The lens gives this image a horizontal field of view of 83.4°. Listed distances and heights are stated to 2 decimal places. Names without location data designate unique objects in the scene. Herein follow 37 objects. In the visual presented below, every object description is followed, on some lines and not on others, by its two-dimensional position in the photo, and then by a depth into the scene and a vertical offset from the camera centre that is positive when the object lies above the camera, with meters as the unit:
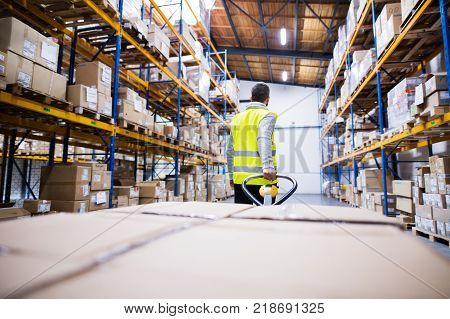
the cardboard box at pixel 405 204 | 4.45 -0.40
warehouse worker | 2.71 +0.43
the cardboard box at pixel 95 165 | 3.67 +0.20
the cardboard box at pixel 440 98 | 3.19 +1.07
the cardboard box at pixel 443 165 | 3.35 +0.24
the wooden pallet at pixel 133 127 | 4.33 +0.98
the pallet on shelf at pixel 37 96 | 2.62 +0.96
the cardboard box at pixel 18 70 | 2.62 +1.15
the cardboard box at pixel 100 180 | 3.71 -0.02
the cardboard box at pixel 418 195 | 4.08 -0.20
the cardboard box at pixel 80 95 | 3.39 +1.14
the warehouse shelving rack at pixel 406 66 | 3.62 +2.52
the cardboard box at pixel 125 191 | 4.79 -0.22
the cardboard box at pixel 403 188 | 4.42 -0.10
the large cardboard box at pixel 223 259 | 0.42 -0.17
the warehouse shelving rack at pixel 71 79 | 3.40 +2.29
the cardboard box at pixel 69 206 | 3.39 -0.37
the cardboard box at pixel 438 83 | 3.23 +1.28
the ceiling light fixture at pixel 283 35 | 10.07 +5.96
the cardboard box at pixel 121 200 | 4.45 -0.37
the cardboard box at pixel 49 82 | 2.88 +1.16
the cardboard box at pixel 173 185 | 6.98 -0.14
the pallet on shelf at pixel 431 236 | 3.54 -0.81
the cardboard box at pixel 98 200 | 3.67 -0.32
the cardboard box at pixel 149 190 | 5.38 -0.22
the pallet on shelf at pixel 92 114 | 3.39 +0.94
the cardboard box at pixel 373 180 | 6.20 +0.05
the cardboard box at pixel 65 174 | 3.44 +0.06
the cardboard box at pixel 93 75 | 3.77 +1.57
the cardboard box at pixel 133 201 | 4.79 -0.42
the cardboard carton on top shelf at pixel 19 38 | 2.65 +1.52
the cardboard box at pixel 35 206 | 3.15 -0.35
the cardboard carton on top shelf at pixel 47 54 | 2.96 +1.51
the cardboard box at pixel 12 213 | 2.68 -0.39
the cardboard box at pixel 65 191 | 3.43 -0.18
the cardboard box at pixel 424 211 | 3.70 -0.43
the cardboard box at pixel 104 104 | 3.78 +1.15
